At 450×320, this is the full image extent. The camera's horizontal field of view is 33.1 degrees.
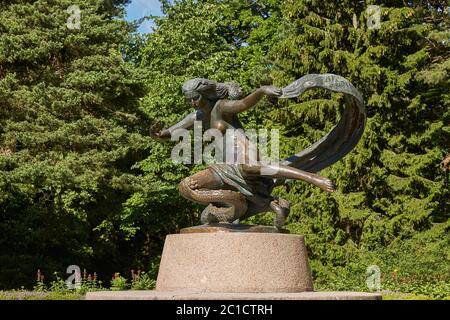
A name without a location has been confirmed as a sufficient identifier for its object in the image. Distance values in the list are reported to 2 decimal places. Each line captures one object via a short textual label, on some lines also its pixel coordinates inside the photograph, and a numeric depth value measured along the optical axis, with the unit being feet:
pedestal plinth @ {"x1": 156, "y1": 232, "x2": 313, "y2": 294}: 30.48
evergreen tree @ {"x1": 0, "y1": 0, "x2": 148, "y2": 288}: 72.08
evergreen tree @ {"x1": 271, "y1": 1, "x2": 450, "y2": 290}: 75.82
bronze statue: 32.99
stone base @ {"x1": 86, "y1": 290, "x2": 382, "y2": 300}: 26.91
